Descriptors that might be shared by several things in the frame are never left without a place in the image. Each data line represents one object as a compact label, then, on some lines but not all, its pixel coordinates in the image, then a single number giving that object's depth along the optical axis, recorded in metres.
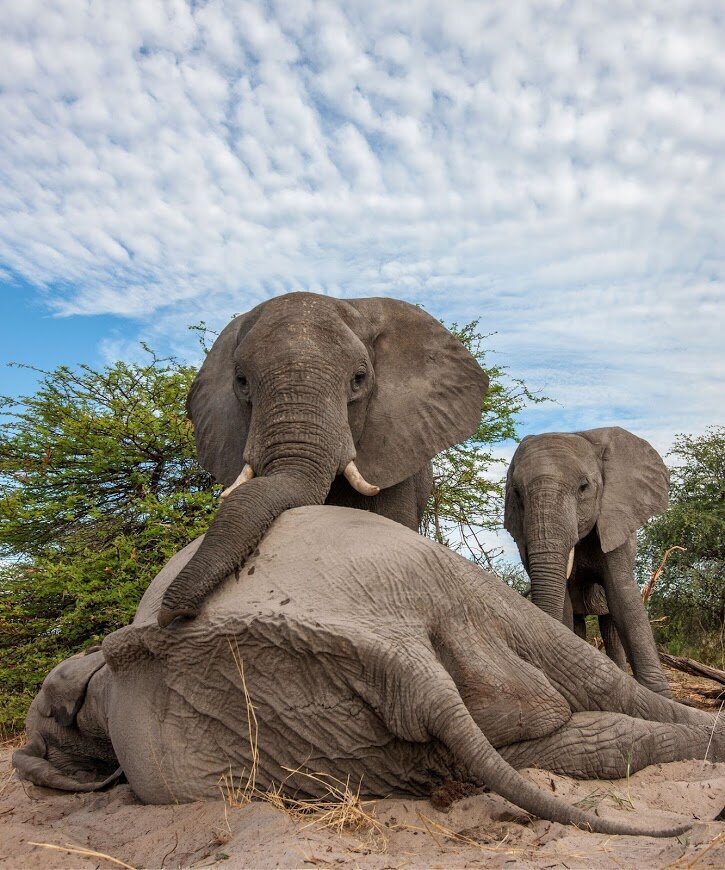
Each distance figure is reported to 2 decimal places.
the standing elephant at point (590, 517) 6.82
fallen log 7.07
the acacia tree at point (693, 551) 14.04
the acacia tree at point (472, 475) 11.78
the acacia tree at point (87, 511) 7.83
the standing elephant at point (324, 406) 4.10
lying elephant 2.72
